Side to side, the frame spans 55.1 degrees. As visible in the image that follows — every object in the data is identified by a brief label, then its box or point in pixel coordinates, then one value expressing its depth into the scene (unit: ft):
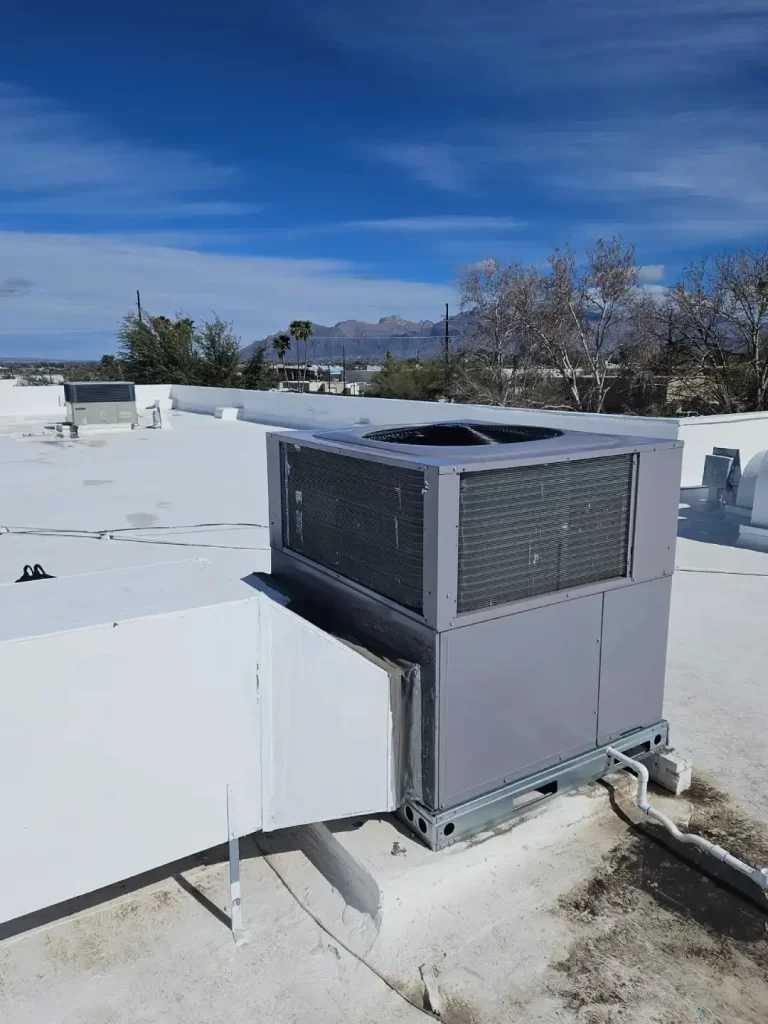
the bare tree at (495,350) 81.15
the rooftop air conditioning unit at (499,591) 6.61
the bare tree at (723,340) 62.49
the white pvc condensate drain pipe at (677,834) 6.86
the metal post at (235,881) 6.43
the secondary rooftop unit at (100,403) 46.09
